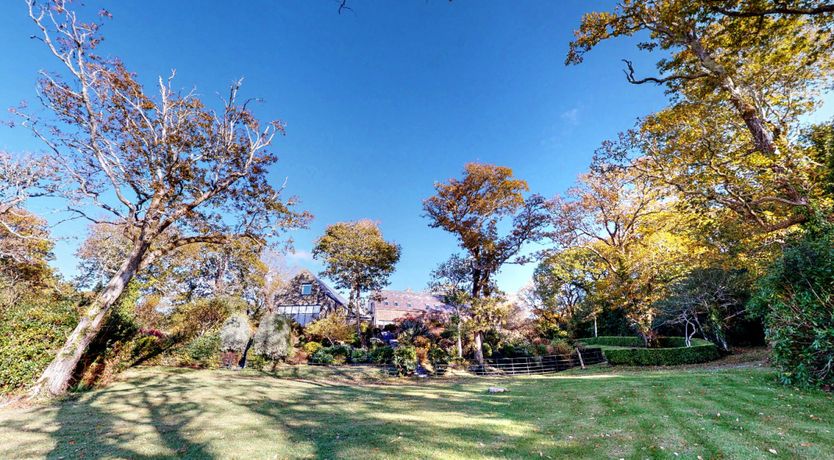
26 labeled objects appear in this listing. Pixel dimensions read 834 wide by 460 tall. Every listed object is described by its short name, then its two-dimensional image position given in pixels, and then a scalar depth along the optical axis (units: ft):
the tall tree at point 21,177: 36.63
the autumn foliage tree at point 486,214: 63.77
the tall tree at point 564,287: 74.74
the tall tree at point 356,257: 90.07
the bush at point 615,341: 75.77
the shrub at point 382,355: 58.85
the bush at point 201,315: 59.57
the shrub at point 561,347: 68.27
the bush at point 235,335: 54.24
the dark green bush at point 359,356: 61.05
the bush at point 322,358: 58.80
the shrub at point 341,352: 60.03
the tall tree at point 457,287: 59.82
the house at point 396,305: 111.86
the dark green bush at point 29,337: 28.12
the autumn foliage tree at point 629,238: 55.11
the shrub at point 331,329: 71.82
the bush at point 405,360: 52.44
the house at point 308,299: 109.91
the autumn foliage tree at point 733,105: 28.27
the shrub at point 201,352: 52.29
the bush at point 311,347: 63.99
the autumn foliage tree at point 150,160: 34.06
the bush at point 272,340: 55.21
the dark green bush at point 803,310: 21.36
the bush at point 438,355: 58.49
